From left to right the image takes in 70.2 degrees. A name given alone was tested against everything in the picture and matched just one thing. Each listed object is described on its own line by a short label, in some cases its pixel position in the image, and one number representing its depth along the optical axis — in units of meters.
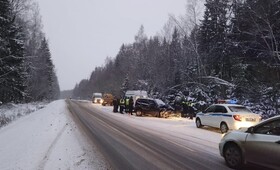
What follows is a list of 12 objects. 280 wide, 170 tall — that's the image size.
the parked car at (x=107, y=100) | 36.85
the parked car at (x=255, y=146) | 4.52
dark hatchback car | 18.96
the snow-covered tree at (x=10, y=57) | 18.22
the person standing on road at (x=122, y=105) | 22.19
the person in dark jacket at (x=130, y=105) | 21.21
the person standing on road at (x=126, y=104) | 22.11
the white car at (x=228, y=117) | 10.21
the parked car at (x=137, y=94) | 26.56
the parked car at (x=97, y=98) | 44.92
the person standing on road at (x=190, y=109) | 18.01
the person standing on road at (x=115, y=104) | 22.93
